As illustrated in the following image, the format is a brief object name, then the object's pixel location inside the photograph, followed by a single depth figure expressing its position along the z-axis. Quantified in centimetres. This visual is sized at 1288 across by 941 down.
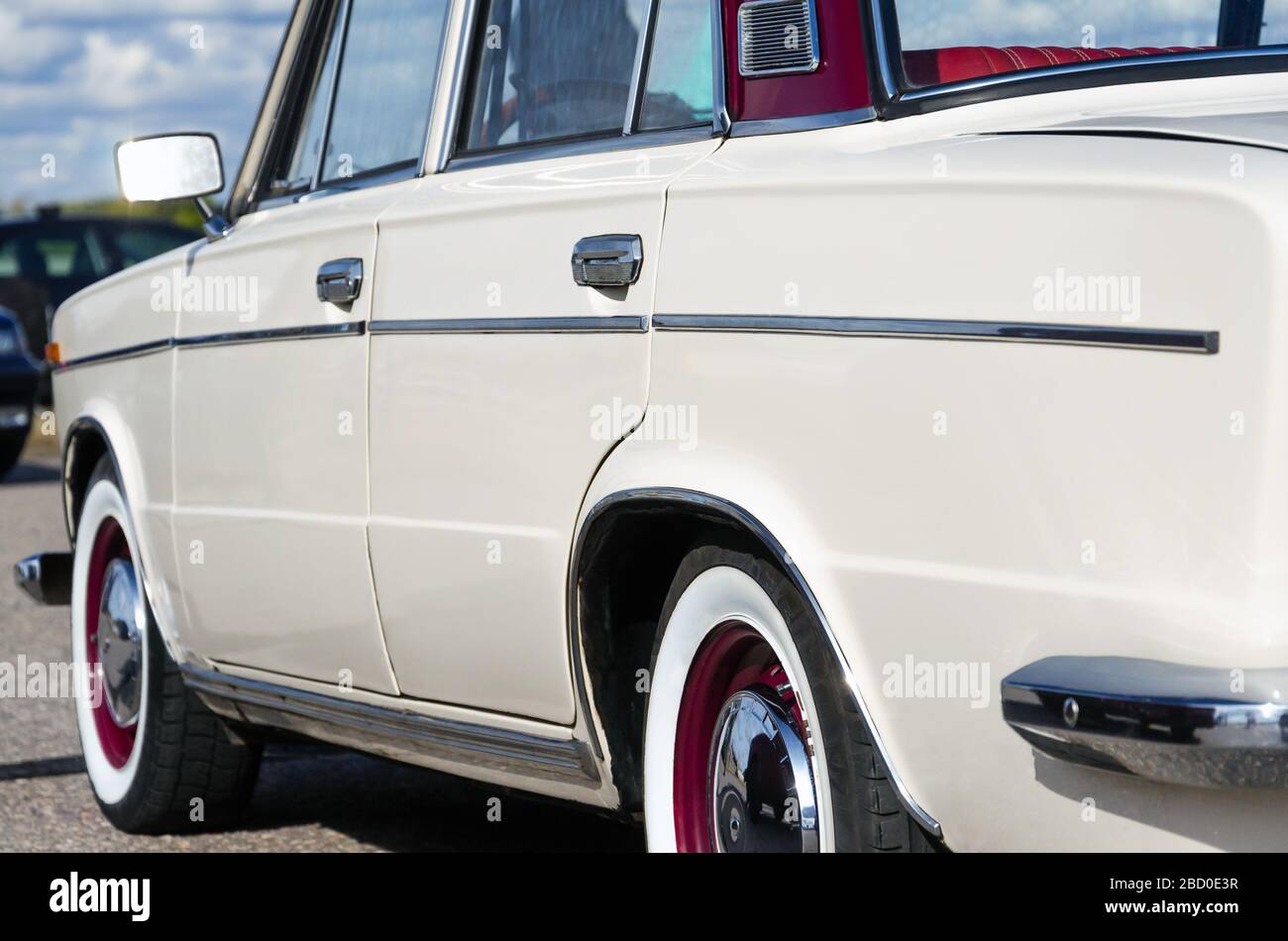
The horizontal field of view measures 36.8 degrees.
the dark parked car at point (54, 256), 1572
